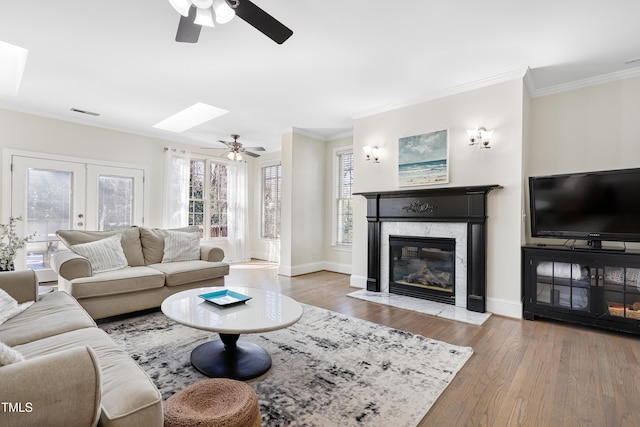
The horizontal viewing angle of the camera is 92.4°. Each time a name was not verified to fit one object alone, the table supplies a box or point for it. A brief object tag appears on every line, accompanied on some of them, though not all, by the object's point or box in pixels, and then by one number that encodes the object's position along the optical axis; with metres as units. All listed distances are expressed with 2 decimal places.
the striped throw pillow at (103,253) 3.41
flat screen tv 2.99
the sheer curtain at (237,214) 7.27
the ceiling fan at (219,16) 1.86
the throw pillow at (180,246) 4.13
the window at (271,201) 7.32
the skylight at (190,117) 4.94
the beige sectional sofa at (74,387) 0.92
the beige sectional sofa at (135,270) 3.06
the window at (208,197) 6.77
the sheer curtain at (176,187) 6.07
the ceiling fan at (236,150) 5.49
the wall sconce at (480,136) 3.54
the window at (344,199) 5.96
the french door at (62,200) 4.59
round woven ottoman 1.22
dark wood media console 2.89
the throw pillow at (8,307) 1.94
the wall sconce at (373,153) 4.55
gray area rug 1.78
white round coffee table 2.02
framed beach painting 3.92
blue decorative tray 2.38
